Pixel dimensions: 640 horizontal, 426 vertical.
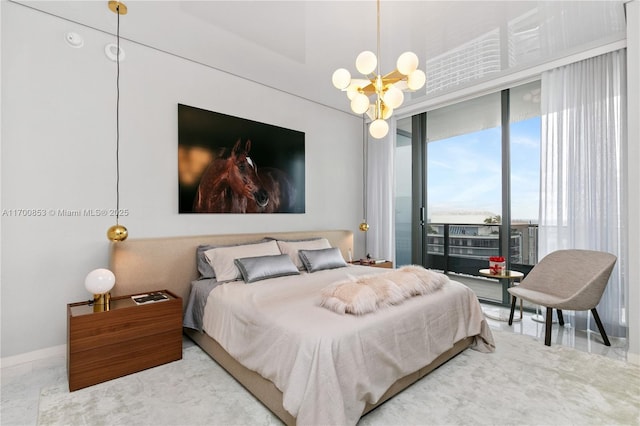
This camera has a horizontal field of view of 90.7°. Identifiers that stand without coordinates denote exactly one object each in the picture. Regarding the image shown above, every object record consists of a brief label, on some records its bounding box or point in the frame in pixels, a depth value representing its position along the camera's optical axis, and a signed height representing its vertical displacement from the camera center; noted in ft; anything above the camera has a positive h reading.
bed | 5.29 -2.49
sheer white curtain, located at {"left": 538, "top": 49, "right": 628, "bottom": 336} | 9.94 +1.59
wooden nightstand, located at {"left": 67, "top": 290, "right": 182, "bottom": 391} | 7.17 -3.07
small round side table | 11.85 -2.39
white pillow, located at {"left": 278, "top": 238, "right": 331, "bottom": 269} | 11.85 -1.30
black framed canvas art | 10.92 +1.88
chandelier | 7.13 +3.08
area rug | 6.11 -3.96
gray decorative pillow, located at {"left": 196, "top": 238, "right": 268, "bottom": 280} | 10.15 -1.63
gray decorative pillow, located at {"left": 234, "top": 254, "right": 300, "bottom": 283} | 9.51 -1.68
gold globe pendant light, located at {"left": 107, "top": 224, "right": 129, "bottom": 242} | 8.09 -0.50
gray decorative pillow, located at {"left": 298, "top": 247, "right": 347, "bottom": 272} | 11.48 -1.71
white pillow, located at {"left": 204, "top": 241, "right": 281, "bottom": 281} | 9.73 -1.38
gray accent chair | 9.08 -2.20
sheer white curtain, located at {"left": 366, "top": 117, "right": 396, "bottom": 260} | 16.24 +0.93
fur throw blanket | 6.57 -1.78
